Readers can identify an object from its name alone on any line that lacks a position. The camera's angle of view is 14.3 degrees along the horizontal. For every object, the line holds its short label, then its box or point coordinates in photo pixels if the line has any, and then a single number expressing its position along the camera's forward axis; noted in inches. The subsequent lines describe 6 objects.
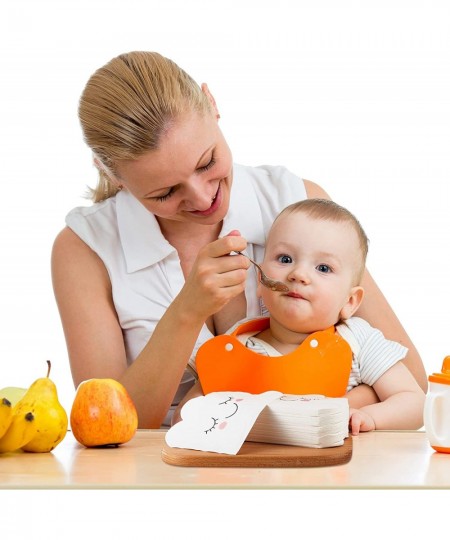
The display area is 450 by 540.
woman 76.5
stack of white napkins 67.0
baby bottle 68.0
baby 76.1
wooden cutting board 65.6
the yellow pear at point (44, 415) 69.1
